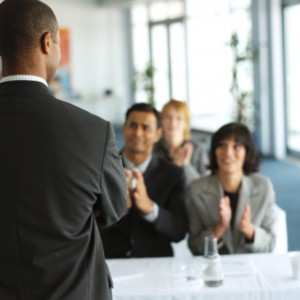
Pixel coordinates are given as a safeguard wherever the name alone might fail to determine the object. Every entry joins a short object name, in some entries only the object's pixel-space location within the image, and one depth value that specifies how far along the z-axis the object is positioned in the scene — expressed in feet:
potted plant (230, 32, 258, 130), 27.96
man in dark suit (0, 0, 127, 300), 4.36
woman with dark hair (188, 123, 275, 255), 9.14
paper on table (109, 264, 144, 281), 7.24
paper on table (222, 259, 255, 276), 7.13
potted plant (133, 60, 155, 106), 39.04
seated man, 9.07
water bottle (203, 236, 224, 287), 6.79
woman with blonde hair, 13.69
